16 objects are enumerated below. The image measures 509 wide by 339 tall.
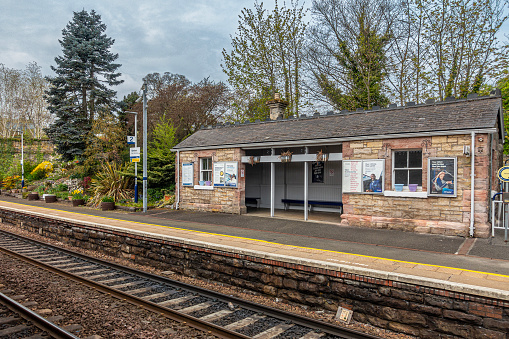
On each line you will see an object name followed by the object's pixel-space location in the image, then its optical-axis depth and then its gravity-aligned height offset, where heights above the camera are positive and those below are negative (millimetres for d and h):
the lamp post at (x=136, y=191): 17897 -1091
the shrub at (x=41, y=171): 30938 -156
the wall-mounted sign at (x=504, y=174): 9328 -3
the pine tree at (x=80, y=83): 26938 +7039
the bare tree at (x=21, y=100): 44188 +8983
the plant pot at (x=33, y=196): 24033 -1876
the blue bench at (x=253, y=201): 17312 -1520
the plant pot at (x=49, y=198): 21983 -1833
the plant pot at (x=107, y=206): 17734 -1863
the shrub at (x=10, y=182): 30109 -1141
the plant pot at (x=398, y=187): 10875 -452
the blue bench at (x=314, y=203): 14355 -1354
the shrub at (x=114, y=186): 19328 -929
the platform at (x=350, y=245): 5902 -1850
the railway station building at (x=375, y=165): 9828 +263
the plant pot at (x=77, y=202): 20156 -1905
